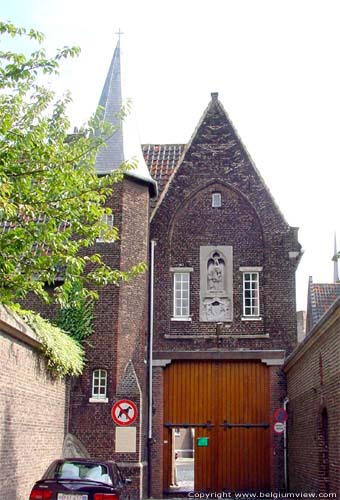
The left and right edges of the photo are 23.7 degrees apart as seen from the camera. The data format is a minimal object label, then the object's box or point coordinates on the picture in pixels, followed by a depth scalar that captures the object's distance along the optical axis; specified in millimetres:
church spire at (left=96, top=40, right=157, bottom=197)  26328
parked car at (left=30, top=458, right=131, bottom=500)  13742
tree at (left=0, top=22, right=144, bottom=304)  14359
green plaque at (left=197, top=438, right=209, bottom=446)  27062
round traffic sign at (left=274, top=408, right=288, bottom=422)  23750
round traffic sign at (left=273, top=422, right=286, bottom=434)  24484
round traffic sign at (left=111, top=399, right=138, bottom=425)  18344
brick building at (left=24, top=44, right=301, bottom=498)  25609
